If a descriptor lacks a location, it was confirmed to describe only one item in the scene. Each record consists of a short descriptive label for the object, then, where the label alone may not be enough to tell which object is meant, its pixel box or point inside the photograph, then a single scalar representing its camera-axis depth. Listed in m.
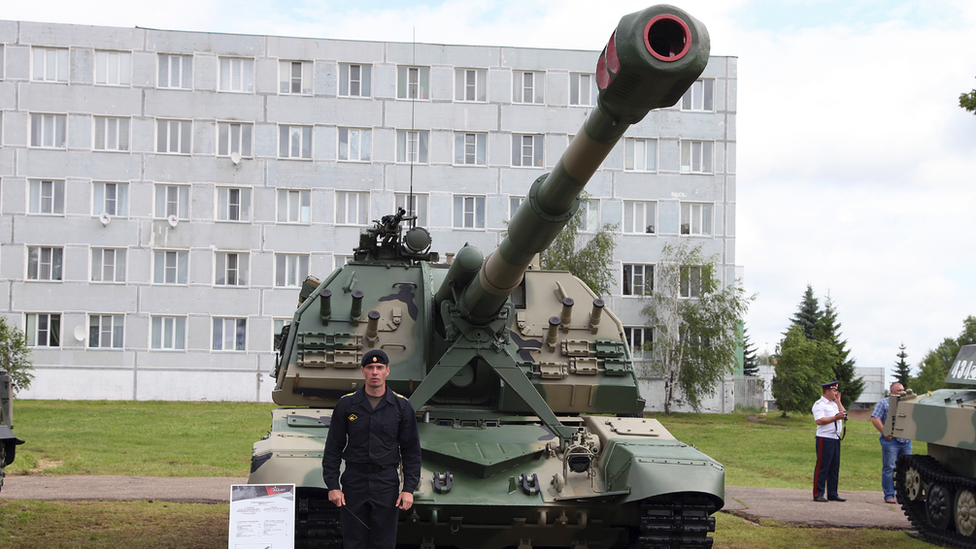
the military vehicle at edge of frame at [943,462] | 11.27
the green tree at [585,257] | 33.78
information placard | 6.41
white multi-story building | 34.88
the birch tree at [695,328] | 35.22
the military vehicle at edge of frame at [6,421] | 11.71
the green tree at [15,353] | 28.42
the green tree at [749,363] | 61.80
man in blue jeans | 14.29
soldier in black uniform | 6.49
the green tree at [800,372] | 36.59
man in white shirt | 14.35
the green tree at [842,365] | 50.09
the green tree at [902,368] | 59.31
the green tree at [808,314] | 57.06
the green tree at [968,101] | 18.53
